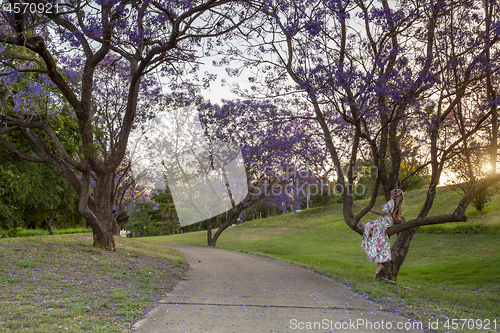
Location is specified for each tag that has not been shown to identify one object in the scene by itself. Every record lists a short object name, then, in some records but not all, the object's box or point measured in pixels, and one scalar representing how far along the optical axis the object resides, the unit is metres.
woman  8.34
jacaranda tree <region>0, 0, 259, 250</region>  8.20
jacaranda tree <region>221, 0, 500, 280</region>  8.43
